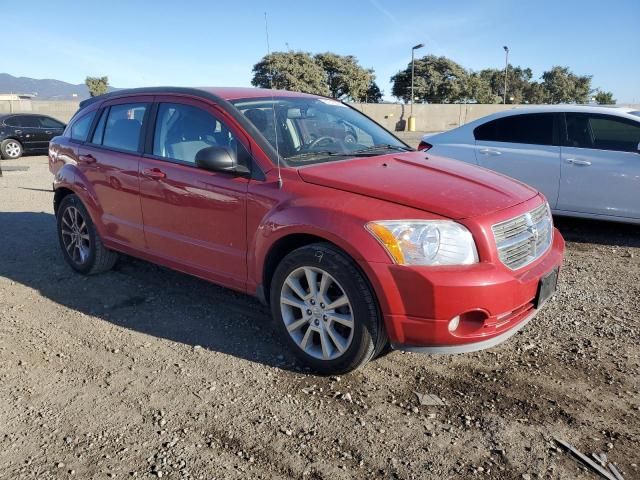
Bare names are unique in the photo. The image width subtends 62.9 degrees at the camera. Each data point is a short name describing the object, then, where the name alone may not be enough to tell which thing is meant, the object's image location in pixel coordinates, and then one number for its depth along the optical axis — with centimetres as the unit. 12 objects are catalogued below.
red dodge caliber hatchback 282
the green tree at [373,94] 7004
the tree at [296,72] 5209
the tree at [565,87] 6816
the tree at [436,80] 6569
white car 584
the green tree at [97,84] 6046
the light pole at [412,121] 4038
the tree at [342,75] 6412
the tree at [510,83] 7762
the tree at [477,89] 6569
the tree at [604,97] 5609
